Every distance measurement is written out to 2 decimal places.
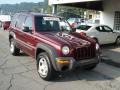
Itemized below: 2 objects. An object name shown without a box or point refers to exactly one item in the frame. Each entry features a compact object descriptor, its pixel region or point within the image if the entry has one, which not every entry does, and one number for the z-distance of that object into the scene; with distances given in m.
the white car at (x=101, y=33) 7.60
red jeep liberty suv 3.64
